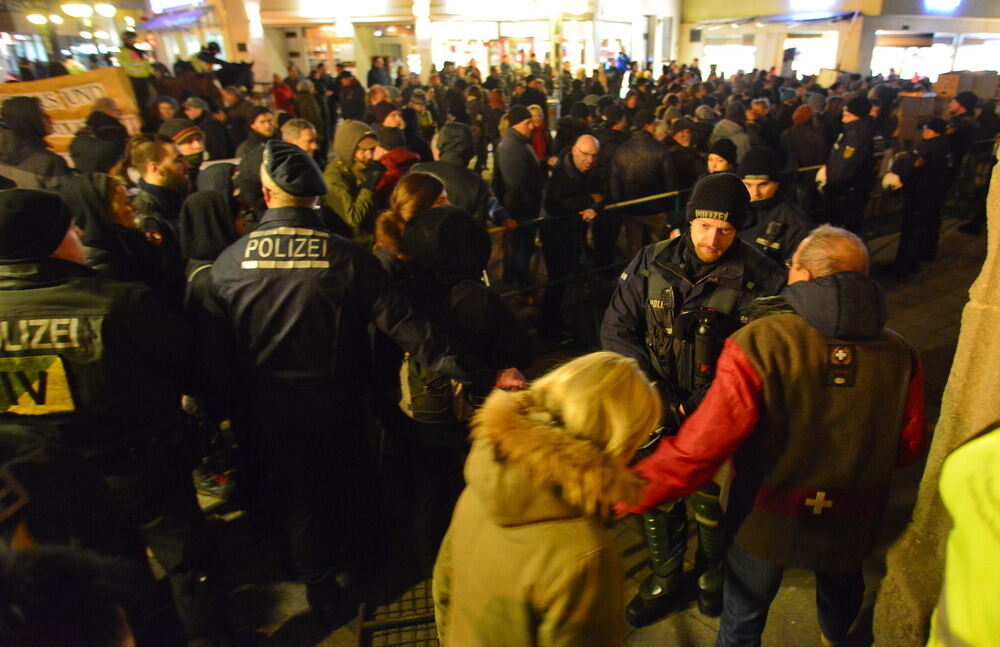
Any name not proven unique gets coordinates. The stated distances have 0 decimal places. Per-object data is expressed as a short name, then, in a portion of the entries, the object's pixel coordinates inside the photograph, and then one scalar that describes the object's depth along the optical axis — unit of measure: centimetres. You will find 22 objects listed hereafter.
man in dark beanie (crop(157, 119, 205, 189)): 525
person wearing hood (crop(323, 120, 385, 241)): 487
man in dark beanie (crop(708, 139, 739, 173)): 551
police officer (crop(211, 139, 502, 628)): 264
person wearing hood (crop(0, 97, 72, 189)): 550
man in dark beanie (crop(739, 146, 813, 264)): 399
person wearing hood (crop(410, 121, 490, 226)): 511
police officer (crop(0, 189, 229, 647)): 220
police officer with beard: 283
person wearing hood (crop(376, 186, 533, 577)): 281
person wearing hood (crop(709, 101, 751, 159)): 736
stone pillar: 211
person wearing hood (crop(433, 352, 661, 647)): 147
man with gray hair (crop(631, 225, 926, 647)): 203
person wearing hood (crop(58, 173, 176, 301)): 348
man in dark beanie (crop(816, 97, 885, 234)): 721
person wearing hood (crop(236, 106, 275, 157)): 714
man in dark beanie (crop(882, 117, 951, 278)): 697
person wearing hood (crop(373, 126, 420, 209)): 504
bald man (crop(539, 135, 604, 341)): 587
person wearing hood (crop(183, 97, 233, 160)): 809
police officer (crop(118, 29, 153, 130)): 1097
